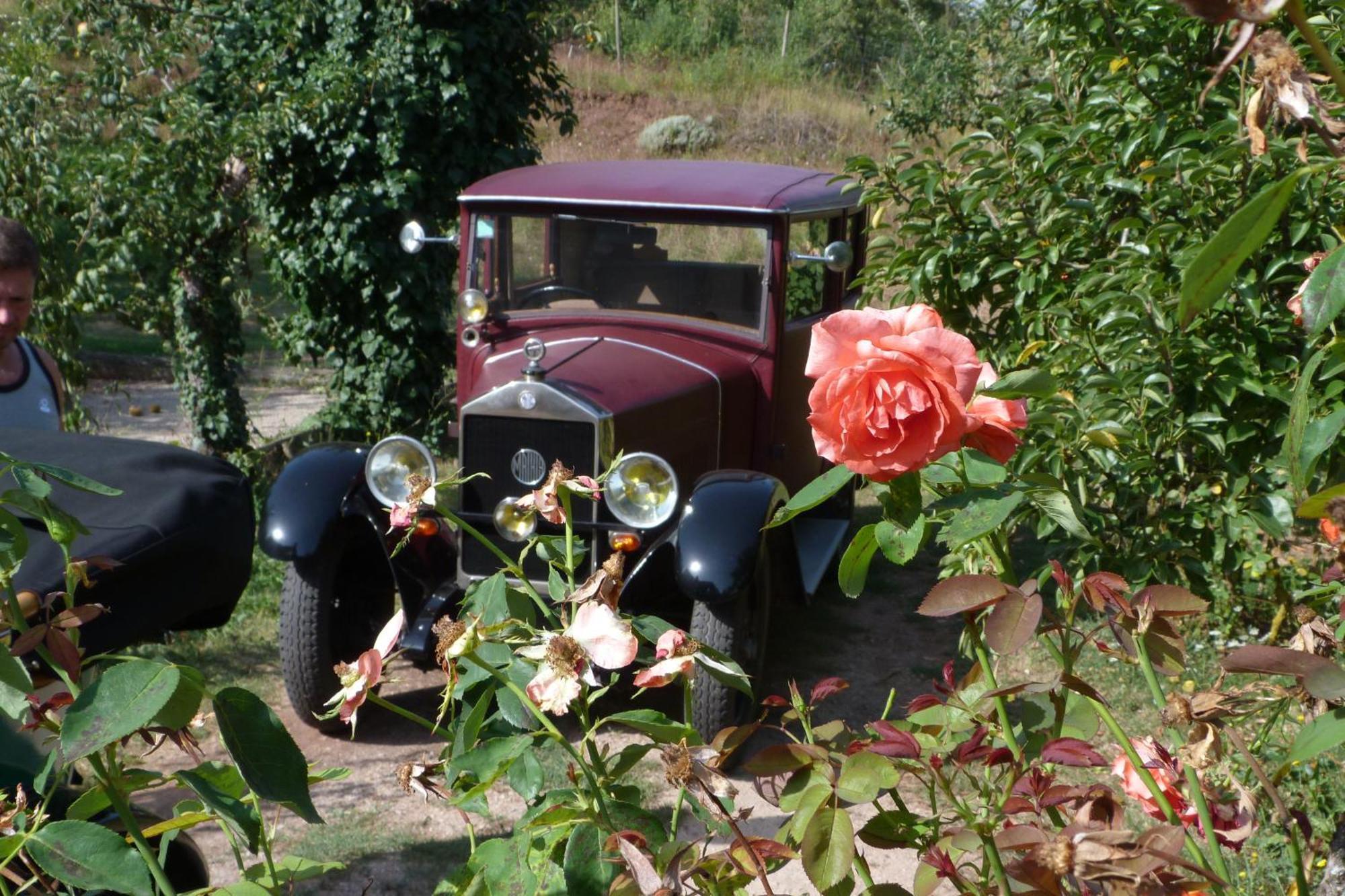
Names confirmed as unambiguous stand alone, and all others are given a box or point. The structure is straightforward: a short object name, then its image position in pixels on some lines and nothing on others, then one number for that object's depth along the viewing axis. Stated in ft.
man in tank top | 9.59
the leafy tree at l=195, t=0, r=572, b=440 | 22.65
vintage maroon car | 13.12
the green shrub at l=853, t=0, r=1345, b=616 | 10.61
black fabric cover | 6.20
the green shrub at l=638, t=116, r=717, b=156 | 61.16
